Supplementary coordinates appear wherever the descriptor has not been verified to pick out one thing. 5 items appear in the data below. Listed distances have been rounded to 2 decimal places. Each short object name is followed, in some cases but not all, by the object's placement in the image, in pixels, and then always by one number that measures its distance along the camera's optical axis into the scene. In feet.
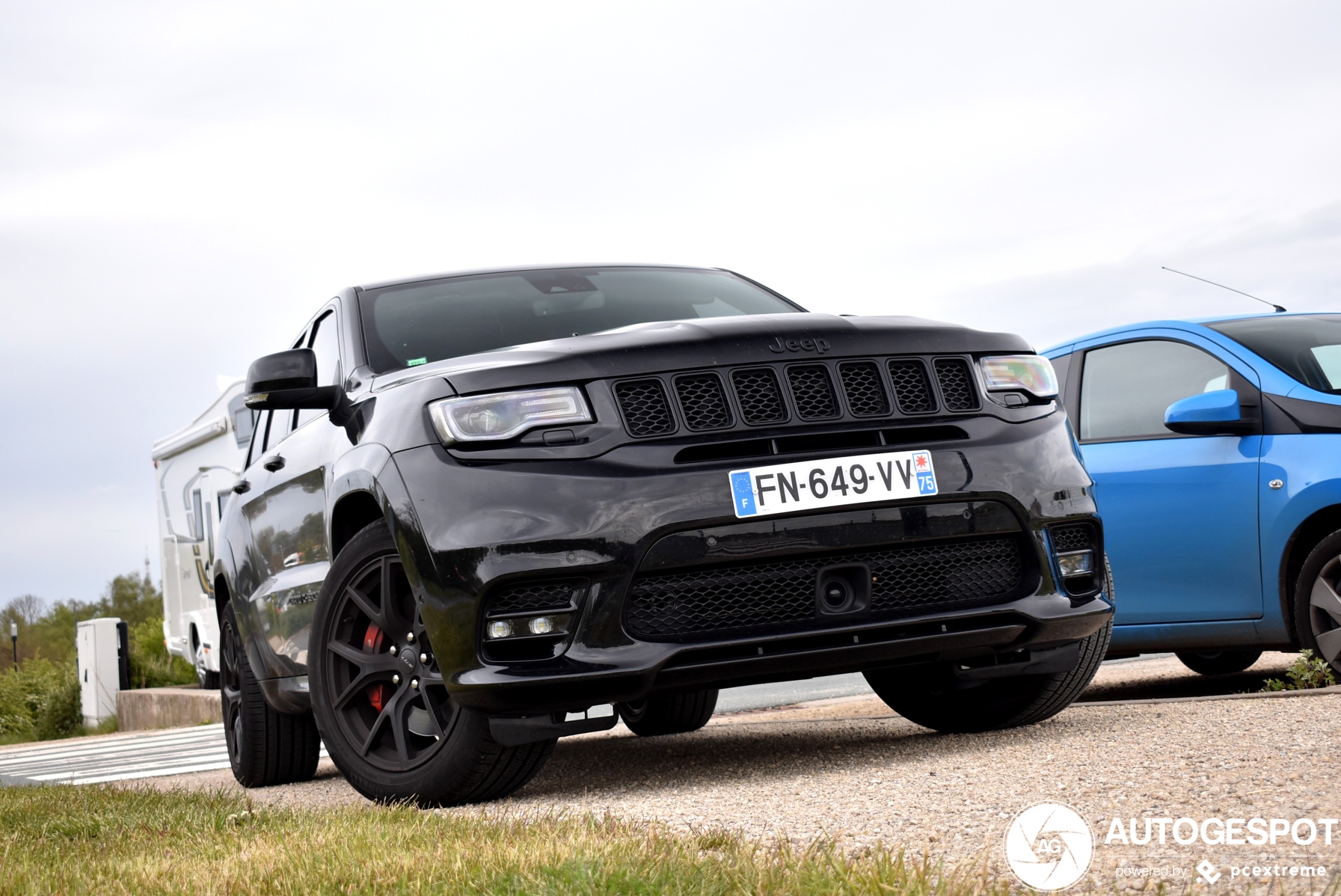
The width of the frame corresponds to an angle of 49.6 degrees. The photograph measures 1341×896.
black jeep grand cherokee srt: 12.35
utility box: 68.74
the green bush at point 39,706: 71.10
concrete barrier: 54.80
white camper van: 50.29
